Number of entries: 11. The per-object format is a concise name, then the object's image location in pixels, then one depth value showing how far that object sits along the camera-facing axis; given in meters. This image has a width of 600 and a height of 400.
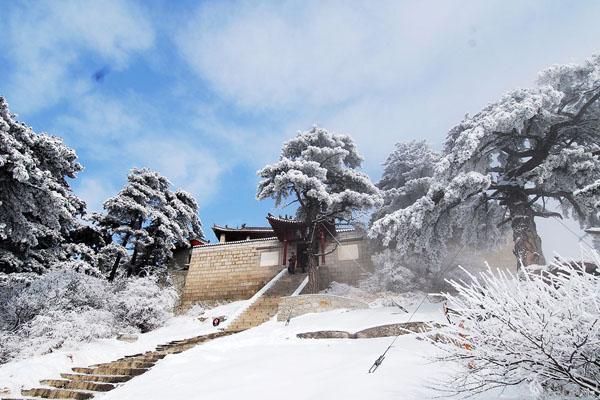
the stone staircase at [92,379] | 5.87
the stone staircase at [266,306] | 11.73
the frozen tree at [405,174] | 17.78
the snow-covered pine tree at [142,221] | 19.20
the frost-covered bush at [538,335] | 2.05
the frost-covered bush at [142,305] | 12.70
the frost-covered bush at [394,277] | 14.95
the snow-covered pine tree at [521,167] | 9.90
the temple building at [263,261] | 19.47
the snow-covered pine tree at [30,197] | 9.88
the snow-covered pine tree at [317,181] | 14.86
